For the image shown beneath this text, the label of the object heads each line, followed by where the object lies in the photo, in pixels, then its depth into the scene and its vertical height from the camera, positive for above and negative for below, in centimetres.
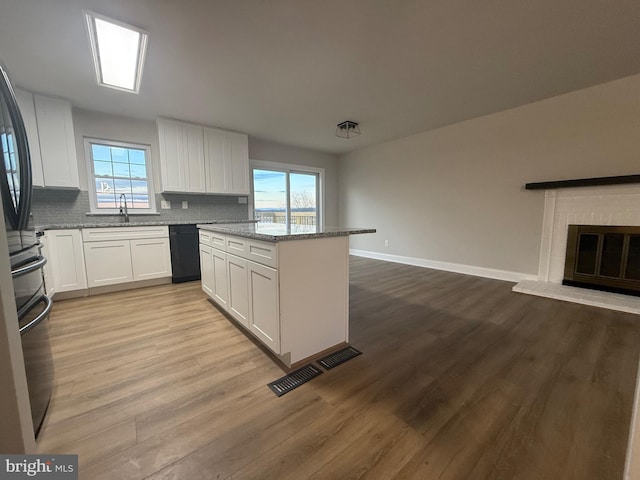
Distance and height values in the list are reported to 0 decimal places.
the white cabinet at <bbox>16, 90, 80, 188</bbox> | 294 +94
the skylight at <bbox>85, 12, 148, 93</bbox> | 192 +144
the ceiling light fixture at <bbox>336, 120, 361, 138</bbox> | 413 +150
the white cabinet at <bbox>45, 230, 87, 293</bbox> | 296 -53
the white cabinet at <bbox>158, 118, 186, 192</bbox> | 374 +92
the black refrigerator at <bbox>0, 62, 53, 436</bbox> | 111 -16
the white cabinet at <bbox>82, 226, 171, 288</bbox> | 323 -52
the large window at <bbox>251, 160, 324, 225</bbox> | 525 +52
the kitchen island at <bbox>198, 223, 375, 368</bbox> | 164 -51
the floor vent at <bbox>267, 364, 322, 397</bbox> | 153 -106
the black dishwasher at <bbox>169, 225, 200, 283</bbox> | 375 -56
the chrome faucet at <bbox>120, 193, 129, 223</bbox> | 375 +6
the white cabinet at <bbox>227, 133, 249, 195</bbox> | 439 +92
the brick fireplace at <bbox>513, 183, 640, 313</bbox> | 281 -9
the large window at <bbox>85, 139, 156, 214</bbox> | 361 +59
